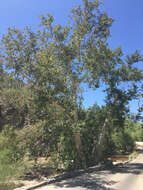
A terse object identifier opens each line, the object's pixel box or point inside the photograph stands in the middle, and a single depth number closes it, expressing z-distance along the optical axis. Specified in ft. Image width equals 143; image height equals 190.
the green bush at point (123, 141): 110.42
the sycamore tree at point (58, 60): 42.06
